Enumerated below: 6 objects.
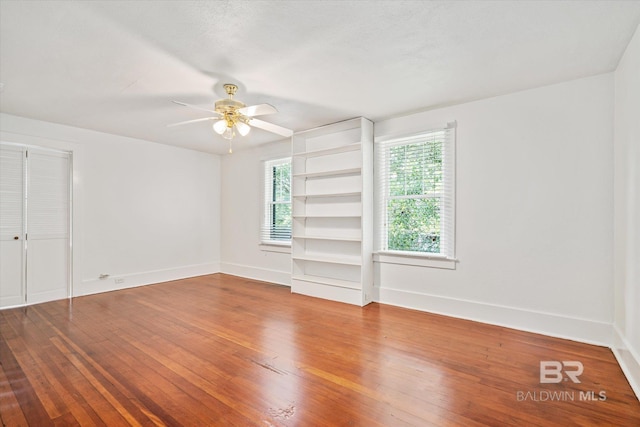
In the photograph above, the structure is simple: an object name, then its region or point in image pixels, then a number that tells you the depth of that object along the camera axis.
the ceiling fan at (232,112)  3.10
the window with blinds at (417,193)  3.95
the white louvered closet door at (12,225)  4.30
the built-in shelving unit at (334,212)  4.45
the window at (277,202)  5.87
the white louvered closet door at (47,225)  4.54
